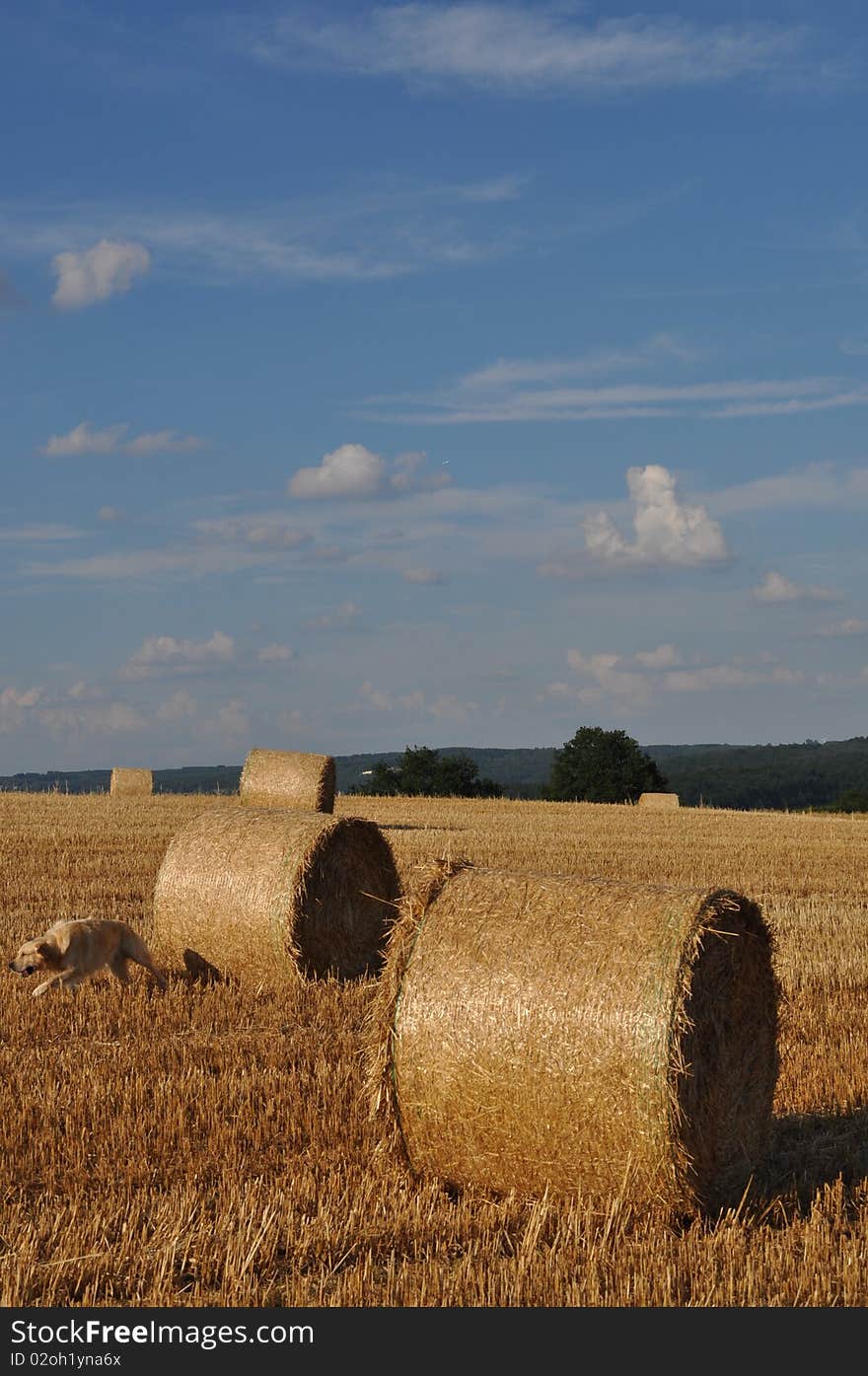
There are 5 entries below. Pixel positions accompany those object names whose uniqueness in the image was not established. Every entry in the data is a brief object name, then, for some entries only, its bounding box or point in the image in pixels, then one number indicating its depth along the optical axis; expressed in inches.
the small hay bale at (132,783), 1414.9
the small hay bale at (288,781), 940.6
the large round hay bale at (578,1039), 243.8
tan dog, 402.9
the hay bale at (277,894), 435.2
